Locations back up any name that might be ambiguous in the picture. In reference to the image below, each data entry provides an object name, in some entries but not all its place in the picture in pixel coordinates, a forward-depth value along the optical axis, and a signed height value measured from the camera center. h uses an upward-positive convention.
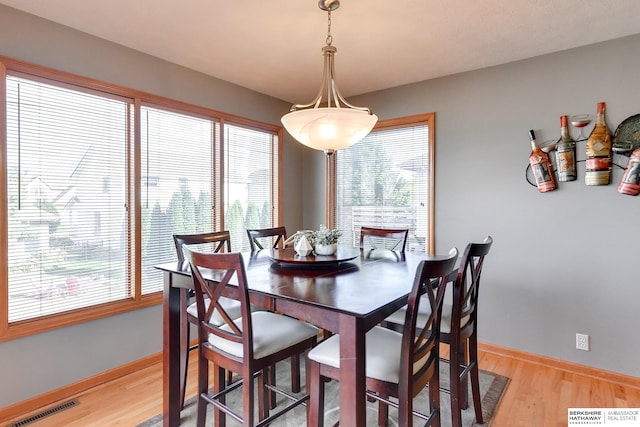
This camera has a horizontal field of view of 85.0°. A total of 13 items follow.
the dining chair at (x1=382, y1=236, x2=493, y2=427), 1.74 -0.64
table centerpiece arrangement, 2.32 -0.18
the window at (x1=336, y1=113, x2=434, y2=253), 3.40 +0.34
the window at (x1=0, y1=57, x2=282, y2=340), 2.17 +0.18
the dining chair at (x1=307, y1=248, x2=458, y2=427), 1.39 -0.64
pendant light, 1.98 +0.53
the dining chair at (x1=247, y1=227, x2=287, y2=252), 2.88 -0.18
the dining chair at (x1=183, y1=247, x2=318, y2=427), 1.51 -0.60
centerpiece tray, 2.08 -0.28
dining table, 1.30 -0.36
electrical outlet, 2.63 -0.98
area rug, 2.05 -1.22
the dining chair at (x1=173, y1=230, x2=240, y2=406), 2.06 -0.55
